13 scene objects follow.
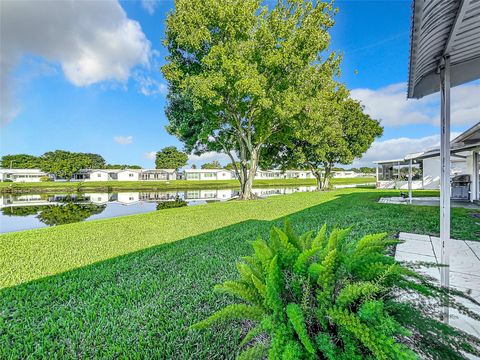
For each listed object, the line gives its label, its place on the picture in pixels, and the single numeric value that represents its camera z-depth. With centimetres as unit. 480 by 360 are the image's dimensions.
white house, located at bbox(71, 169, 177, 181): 5397
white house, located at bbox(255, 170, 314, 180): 6475
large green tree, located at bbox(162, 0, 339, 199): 1165
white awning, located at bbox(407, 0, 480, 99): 147
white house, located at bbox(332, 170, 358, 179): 8050
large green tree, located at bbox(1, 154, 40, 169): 5869
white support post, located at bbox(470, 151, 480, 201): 1126
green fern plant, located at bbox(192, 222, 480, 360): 106
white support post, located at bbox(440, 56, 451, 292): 210
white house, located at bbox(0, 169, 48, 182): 5106
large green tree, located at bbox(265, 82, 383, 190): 2030
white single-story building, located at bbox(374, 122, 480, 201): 933
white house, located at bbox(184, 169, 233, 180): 5891
